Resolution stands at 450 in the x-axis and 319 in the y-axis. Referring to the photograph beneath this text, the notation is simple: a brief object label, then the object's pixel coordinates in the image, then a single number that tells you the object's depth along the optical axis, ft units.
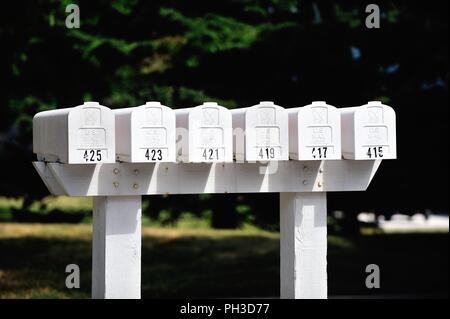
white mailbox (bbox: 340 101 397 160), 12.48
